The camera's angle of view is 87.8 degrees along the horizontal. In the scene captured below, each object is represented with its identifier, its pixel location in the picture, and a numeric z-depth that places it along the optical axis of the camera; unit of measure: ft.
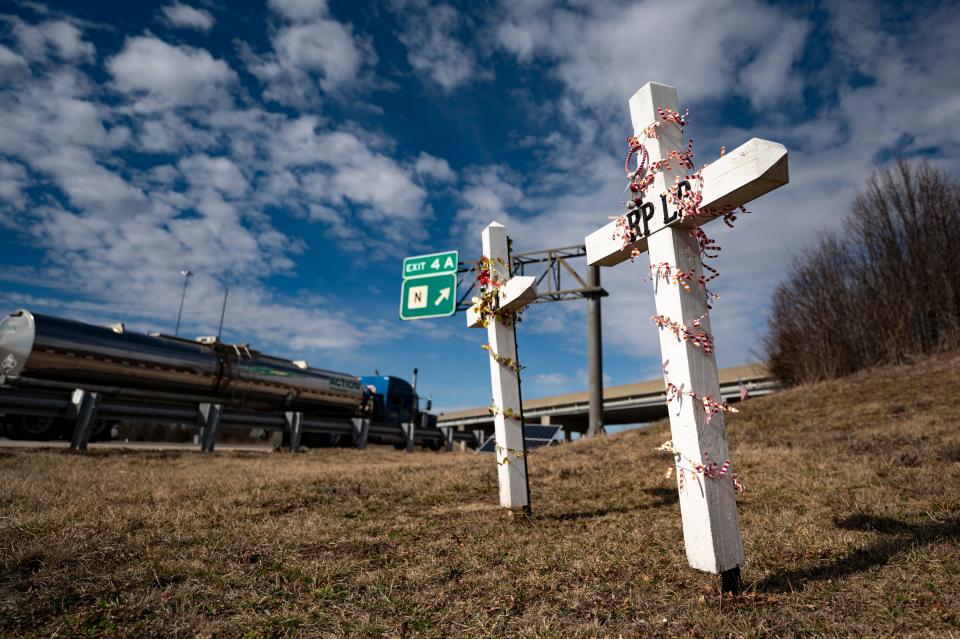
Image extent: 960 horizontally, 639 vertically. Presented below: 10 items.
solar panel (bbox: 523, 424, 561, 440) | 48.21
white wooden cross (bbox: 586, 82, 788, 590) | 9.76
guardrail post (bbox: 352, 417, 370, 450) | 57.41
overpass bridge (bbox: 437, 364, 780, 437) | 78.69
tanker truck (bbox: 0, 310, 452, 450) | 35.42
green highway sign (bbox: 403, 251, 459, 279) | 43.29
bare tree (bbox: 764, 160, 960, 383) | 54.24
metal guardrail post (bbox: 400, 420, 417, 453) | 64.24
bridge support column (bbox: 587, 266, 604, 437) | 56.95
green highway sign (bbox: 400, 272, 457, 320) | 42.96
